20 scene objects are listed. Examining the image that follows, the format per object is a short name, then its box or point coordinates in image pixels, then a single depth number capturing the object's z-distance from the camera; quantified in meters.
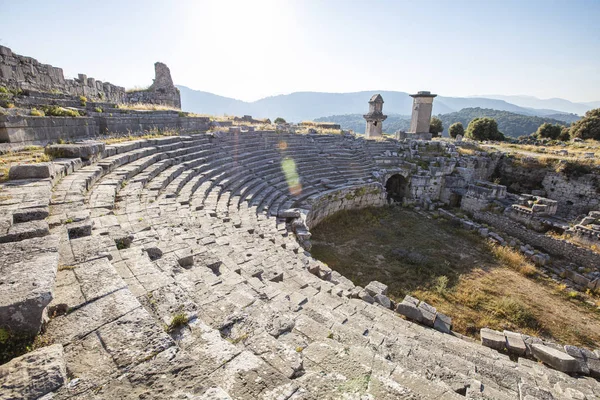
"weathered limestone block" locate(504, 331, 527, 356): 5.84
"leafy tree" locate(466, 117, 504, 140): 34.50
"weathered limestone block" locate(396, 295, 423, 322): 6.54
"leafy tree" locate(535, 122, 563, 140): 35.78
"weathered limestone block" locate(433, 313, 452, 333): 6.46
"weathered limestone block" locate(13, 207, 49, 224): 3.64
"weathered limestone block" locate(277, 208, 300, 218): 10.38
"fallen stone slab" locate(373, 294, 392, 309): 6.99
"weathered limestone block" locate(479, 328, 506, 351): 6.04
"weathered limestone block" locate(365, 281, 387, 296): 7.36
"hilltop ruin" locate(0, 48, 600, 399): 2.04
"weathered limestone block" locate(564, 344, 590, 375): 5.32
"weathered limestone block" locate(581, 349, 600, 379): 5.38
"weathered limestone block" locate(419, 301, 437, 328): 6.46
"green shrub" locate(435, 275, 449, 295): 8.68
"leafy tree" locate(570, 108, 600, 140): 29.47
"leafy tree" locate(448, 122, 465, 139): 38.42
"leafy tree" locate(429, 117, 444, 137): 36.38
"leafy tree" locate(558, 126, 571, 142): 34.31
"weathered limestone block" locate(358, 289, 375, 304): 6.70
